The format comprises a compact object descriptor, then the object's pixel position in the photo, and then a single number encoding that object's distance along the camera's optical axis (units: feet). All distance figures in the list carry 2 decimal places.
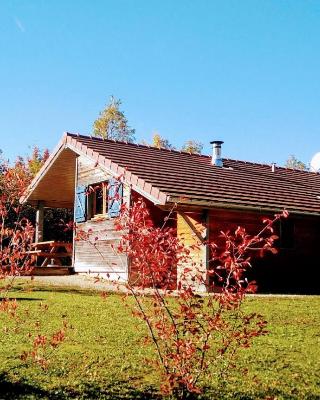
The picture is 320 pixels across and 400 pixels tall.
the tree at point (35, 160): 109.01
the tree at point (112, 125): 128.67
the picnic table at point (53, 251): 60.90
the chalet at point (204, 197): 45.19
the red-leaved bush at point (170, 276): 11.79
